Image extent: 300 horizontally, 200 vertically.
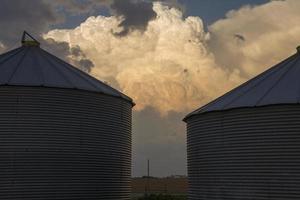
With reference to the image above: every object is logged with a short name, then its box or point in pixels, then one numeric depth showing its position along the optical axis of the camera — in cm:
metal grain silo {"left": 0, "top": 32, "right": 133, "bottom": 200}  2303
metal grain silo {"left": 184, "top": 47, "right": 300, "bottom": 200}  2058
